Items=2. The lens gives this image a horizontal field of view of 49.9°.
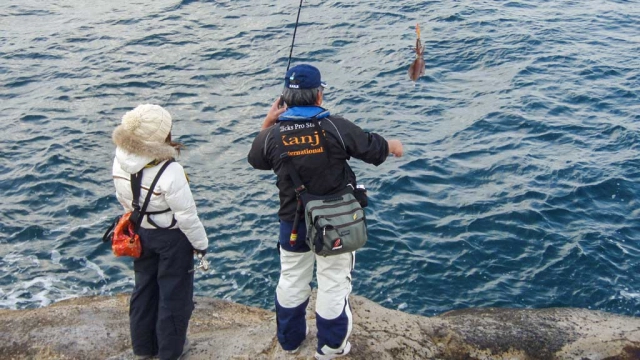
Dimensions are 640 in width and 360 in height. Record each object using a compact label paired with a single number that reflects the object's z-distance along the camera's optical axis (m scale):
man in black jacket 5.44
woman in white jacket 5.40
